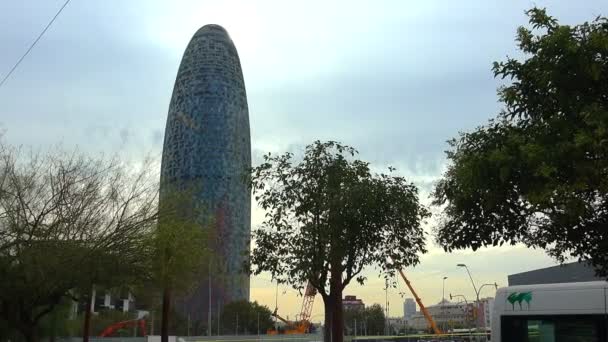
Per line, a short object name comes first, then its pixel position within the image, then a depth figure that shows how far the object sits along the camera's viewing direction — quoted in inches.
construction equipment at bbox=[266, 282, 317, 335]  4815.0
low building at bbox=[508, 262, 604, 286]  1231.2
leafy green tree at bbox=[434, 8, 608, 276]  299.1
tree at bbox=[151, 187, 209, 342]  935.7
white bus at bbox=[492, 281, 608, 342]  435.5
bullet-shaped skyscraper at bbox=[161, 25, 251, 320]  5073.8
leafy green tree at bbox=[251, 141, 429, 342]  610.5
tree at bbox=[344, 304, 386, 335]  5708.7
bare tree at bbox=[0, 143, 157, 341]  810.8
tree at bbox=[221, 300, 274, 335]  4813.0
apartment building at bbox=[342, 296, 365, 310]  5852.9
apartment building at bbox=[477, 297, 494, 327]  5161.4
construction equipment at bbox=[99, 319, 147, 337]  3434.8
